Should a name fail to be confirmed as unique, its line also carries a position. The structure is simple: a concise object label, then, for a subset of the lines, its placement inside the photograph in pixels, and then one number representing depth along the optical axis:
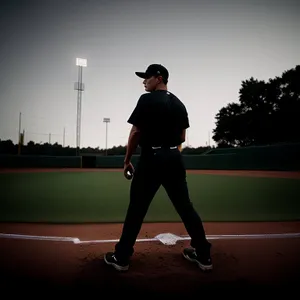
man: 2.26
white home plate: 3.18
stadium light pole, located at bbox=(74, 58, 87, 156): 26.63
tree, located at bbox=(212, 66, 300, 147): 39.09
